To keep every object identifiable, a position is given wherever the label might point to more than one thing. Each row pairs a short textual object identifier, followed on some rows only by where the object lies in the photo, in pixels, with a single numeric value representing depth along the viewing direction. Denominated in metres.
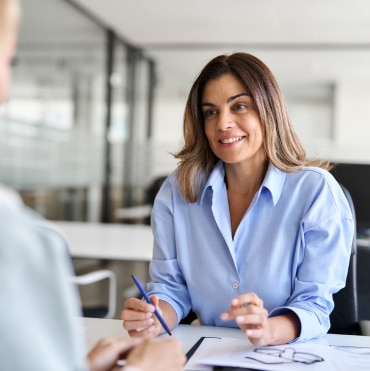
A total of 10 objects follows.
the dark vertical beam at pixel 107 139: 8.17
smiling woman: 1.42
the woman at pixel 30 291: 0.50
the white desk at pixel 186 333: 1.28
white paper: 1.06
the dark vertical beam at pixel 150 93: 8.40
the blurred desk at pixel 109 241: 2.92
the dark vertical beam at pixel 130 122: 8.55
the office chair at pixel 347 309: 1.69
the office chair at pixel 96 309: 2.72
